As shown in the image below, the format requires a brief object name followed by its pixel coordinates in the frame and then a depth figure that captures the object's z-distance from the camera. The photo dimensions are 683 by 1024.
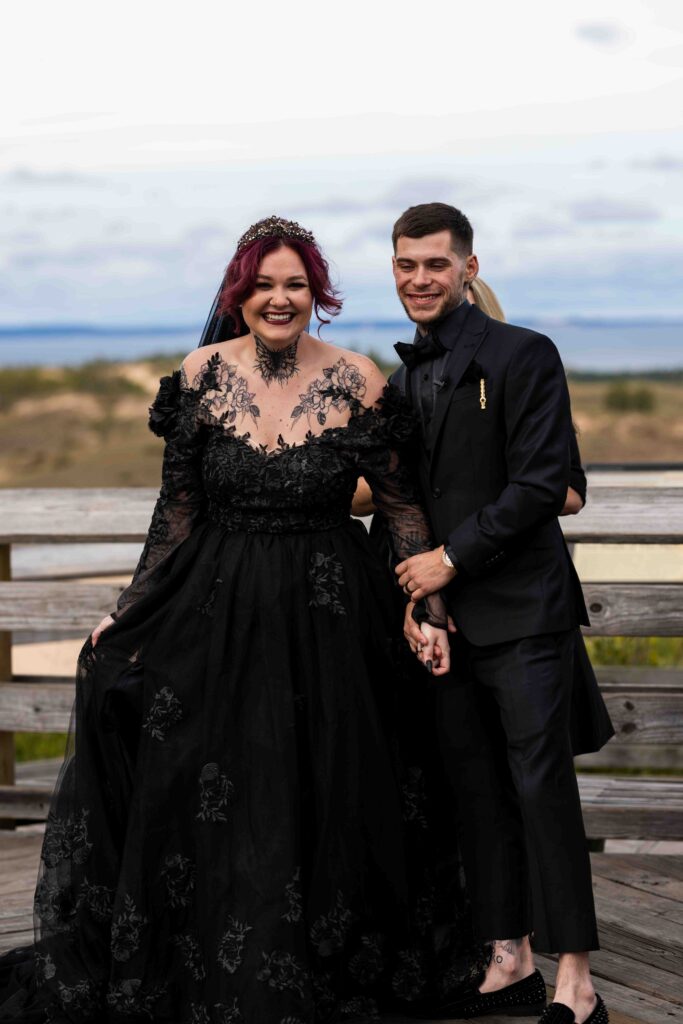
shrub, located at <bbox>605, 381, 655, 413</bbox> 41.72
